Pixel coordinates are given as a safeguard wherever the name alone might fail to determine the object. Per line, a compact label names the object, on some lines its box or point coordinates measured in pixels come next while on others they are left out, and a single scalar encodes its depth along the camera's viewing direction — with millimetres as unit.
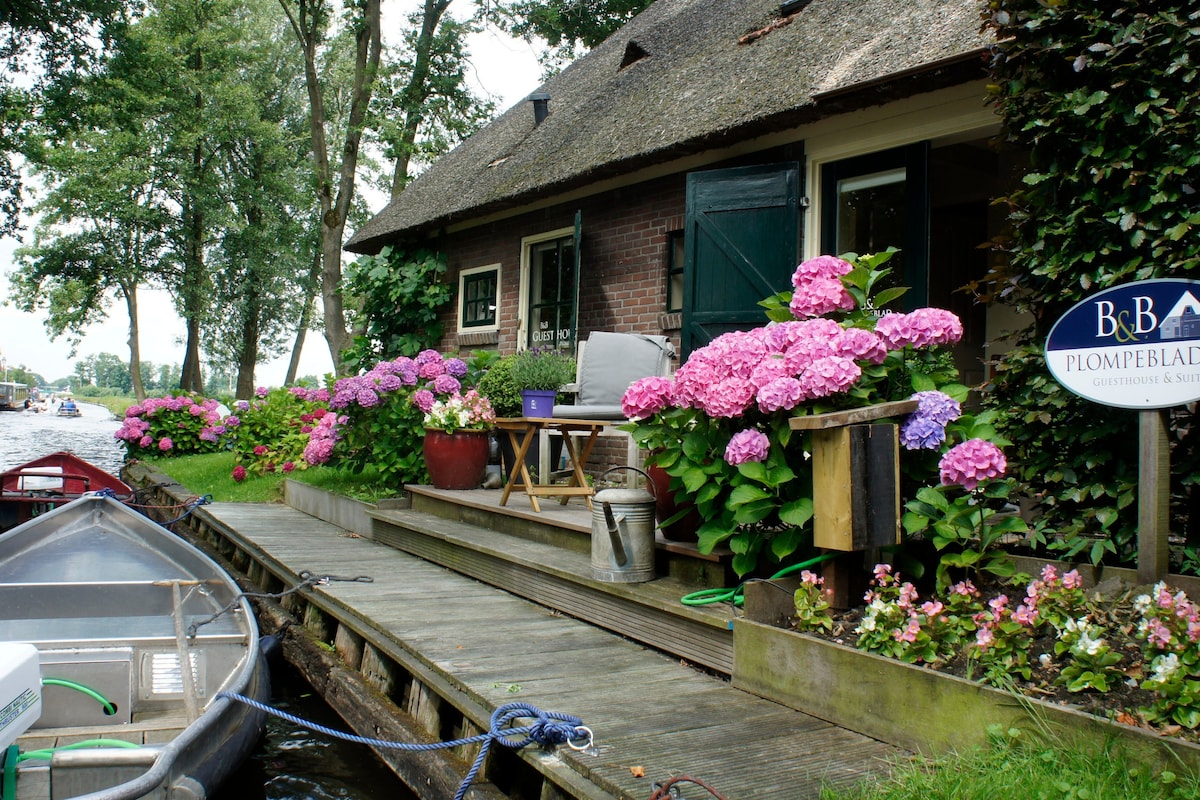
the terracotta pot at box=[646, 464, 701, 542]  3979
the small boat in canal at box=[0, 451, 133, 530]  8312
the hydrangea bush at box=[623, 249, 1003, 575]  3014
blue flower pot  5383
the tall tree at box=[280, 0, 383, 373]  14664
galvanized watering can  3758
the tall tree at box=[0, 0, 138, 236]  14414
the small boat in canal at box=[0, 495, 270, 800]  2555
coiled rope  2520
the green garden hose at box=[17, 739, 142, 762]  2566
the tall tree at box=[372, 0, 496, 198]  16438
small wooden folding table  5168
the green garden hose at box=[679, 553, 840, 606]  3381
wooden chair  5836
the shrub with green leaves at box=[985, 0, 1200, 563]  2836
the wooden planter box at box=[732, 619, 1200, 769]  2092
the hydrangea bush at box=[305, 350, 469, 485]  6980
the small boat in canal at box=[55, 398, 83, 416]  62244
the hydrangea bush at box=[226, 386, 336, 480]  11102
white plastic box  2176
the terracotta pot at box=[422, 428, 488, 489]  6469
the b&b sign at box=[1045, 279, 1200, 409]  2529
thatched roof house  5492
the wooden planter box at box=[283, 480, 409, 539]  6957
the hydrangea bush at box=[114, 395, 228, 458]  14203
